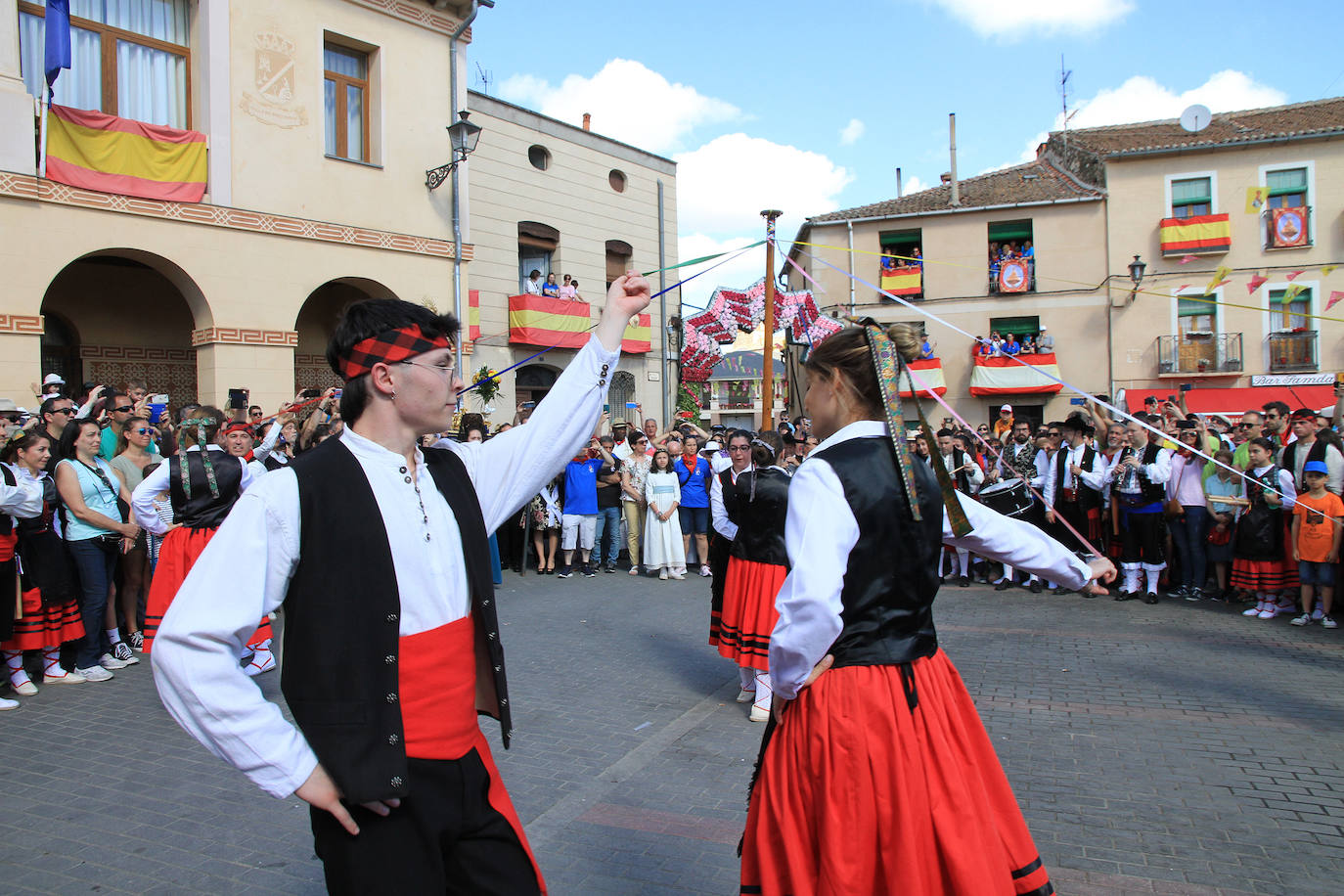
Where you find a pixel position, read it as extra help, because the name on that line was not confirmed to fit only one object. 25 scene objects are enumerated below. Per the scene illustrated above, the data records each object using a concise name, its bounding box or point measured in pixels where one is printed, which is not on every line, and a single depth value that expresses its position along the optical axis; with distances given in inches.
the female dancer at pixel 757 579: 223.6
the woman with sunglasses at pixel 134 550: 307.4
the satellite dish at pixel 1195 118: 1027.9
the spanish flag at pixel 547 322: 753.6
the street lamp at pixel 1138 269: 880.5
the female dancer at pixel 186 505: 247.9
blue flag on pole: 446.6
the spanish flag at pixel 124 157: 468.8
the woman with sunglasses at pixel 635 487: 486.0
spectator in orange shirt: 315.6
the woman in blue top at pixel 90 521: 266.5
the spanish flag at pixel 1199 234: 991.6
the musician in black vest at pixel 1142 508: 382.6
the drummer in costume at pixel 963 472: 455.8
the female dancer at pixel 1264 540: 344.2
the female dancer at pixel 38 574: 248.4
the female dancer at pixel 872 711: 87.6
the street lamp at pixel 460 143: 573.0
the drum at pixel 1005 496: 323.3
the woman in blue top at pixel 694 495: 481.7
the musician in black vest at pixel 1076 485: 412.8
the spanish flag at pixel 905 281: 1093.8
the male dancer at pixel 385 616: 67.9
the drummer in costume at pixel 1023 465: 429.7
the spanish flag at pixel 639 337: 833.5
